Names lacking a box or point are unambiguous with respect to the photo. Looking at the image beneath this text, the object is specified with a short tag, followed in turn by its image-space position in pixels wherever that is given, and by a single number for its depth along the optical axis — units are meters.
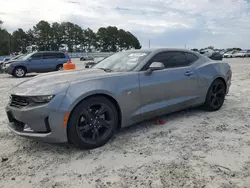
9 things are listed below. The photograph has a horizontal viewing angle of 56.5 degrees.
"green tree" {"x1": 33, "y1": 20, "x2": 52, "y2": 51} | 84.39
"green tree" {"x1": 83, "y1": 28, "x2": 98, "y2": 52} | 92.81
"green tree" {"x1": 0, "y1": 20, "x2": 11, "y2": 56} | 68.50
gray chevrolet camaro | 2.86
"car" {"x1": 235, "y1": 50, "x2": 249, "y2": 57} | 46.41
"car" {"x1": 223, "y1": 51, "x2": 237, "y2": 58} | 46.94
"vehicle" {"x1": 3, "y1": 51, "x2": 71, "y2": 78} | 13.40
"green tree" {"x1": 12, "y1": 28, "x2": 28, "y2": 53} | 83.58
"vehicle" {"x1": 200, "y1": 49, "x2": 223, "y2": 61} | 17.56
